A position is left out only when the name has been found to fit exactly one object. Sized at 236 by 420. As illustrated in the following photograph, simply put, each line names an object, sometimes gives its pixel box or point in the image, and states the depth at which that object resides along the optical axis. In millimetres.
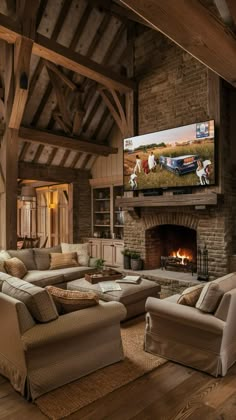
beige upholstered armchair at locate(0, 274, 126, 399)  2422
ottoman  3934
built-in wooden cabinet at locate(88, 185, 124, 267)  7768
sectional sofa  4973
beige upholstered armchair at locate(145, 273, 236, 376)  2725
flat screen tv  5188
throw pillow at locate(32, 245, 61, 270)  5590
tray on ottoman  4387
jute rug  2320
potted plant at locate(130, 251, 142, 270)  6238
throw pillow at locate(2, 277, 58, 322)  2533
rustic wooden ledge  5031
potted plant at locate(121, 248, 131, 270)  6461
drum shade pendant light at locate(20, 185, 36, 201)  7352
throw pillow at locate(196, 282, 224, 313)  2805
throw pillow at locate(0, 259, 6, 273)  4772
